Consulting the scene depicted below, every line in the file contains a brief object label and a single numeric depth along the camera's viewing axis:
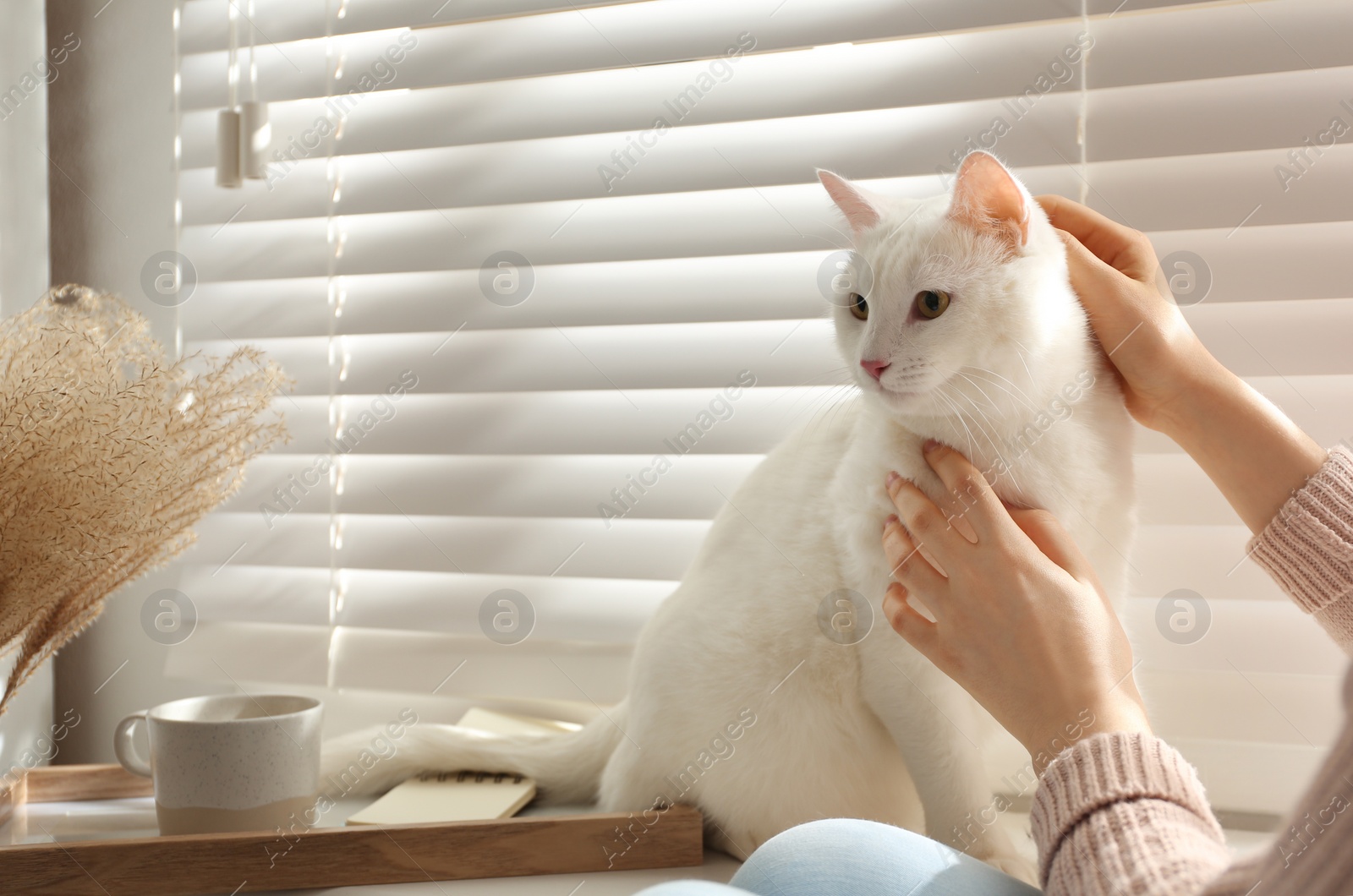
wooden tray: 0.93
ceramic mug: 1.01
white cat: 0.84
